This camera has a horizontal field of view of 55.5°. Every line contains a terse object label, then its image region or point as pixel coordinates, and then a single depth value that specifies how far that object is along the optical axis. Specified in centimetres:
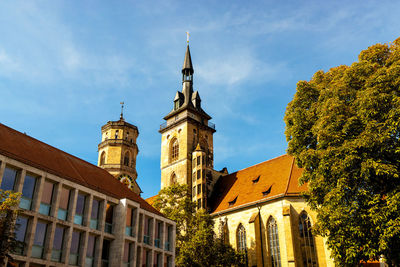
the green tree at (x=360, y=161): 1827
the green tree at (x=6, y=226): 1407
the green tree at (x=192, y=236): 3131
